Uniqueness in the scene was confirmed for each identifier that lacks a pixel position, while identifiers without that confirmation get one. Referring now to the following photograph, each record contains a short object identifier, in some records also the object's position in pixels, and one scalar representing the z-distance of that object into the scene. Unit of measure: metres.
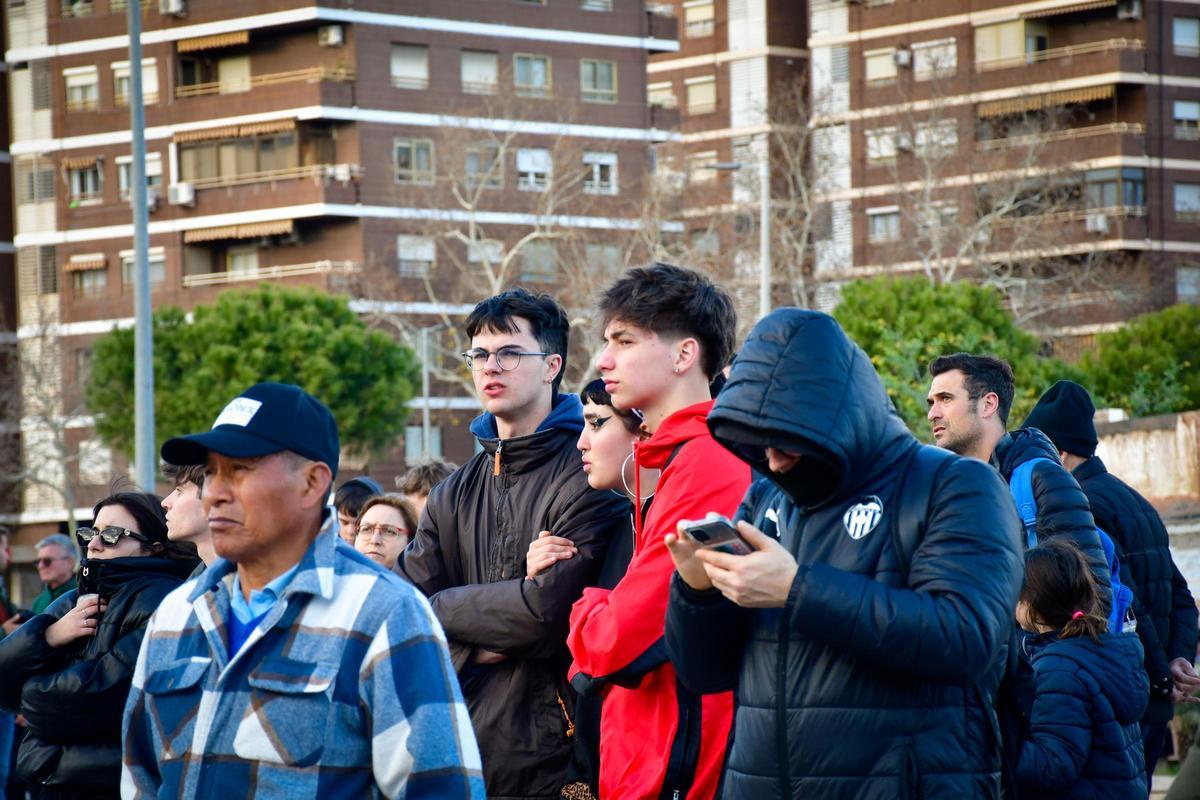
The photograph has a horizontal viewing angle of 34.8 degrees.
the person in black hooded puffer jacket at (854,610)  4.23
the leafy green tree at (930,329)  30.09
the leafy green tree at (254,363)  52.09
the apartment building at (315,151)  57.25
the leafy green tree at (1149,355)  40.06
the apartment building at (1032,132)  57.00
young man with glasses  6.04
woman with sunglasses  6.40
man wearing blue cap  4.05
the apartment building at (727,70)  70.38
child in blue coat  6.63
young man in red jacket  5.26
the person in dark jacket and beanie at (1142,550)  9.05
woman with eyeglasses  8.59
